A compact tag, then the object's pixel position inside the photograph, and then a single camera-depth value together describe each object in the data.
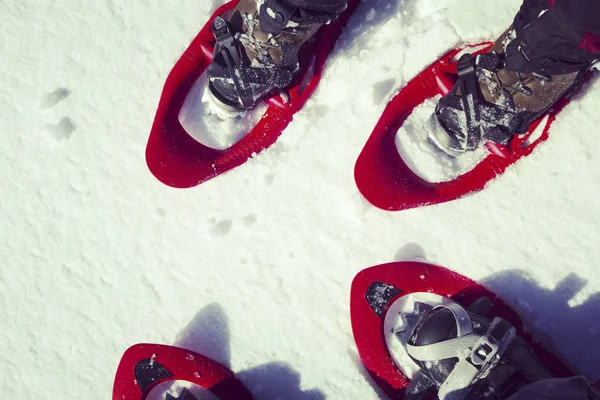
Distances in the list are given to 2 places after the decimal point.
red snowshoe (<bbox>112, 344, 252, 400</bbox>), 1.30
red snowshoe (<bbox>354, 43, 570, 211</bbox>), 1.26
